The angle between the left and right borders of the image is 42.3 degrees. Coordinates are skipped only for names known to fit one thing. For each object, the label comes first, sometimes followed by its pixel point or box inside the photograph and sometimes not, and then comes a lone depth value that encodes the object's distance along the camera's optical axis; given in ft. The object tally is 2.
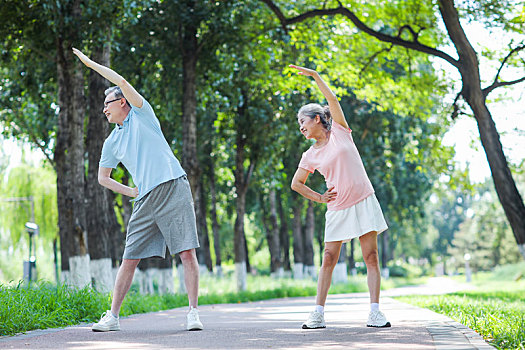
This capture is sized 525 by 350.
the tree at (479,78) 37.81
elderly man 19.31
